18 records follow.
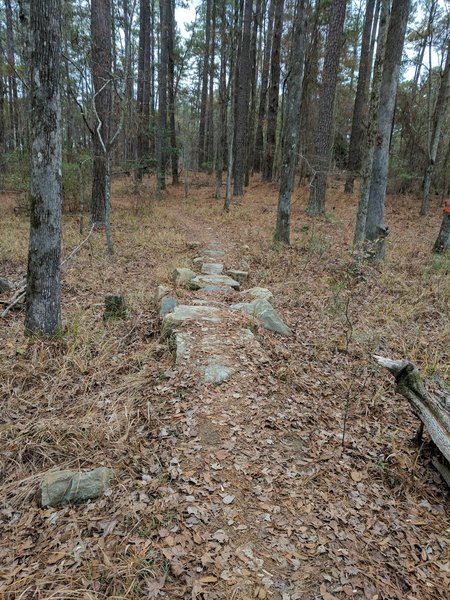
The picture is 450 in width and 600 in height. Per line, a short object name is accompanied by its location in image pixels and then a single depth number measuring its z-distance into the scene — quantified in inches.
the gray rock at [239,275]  281.4
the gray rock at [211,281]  251.0
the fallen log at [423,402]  109.8
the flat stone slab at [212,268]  285.5
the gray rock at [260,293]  237.7
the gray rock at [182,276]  254.2
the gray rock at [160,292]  224.4
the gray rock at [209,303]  214.1
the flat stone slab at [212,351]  146.3
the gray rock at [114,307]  201.3
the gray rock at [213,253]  336.4
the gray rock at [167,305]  199.9
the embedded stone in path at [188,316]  180.5
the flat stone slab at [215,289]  242.2
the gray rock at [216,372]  142.2
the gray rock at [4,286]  216.2
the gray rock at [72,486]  95.3
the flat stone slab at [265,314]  198.7
